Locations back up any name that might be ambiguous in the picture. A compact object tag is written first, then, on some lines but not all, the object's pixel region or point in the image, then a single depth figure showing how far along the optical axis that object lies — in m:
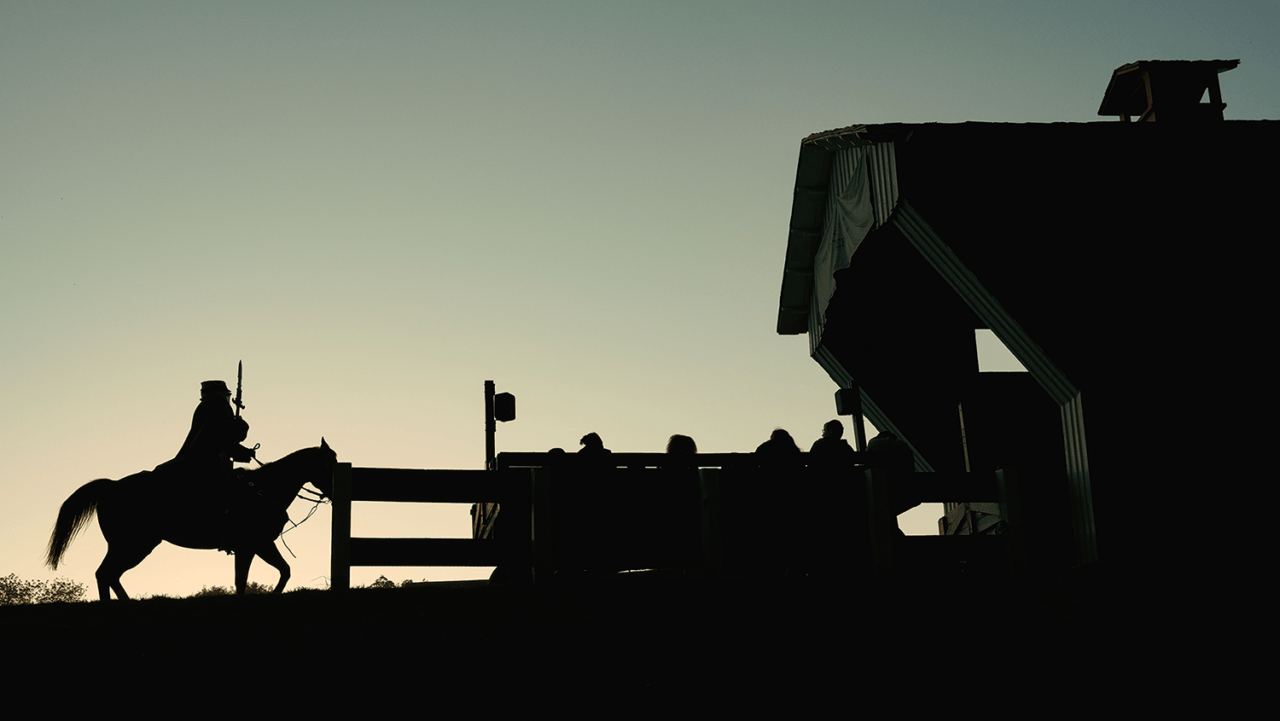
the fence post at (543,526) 12.85
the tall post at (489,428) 18.92
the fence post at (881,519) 13.38
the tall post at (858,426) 20.59
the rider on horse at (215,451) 16.53
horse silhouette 16.67
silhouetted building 14.24
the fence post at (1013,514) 13.74
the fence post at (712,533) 13.20
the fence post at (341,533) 12.70
